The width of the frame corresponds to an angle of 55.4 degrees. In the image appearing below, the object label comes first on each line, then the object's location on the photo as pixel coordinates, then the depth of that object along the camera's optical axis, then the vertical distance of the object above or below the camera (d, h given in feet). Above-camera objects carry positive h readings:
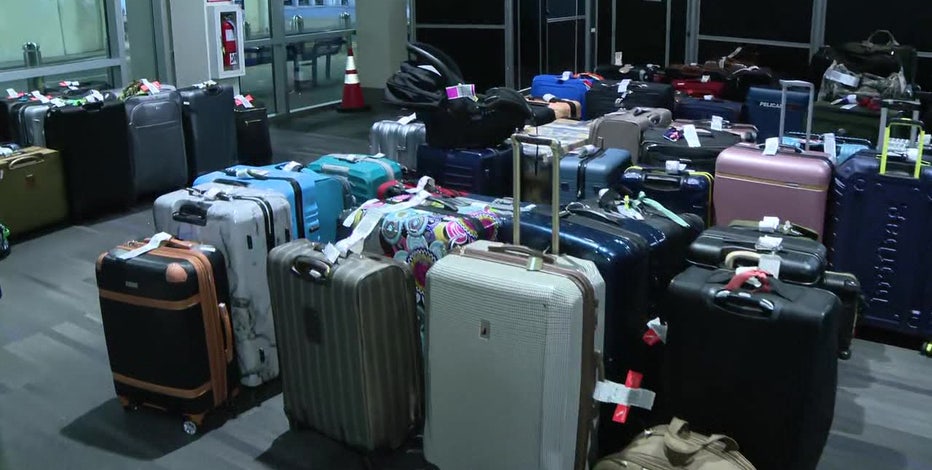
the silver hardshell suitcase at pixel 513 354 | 7.47 -2.80
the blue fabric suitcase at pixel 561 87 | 18.85 -1.35
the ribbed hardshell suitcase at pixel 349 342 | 8.69 -3.11
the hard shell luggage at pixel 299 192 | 11.16 -2.07
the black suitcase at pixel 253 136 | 21.52 -2.60
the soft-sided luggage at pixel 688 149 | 13.37 -1.91
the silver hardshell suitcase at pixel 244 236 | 10.12 -2.35
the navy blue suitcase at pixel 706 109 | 17.30 -1.70
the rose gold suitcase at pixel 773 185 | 11.96 -2.20
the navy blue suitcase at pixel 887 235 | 11.47 -2.79
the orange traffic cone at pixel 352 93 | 30.55 -2.27
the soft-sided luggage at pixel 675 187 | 12.34 -2.25
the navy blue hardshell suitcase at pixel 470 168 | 13.64 -2.18
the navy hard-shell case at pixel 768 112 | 16.47 -1.71
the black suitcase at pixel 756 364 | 7.39 -2.88
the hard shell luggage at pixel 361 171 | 12.56 -2.03
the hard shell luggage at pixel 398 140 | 15.42 -1.97
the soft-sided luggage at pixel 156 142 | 18.83 -2.40
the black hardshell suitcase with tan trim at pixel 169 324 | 9.62 -3.19
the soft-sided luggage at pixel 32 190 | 16.40 -2.96
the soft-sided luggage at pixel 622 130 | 14.92 -1.78
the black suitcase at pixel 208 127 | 19.92 -2.22
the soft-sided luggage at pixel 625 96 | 17.53 -1.47
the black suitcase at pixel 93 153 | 17.30 -2.42
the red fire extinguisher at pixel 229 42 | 23.15 -0.38
